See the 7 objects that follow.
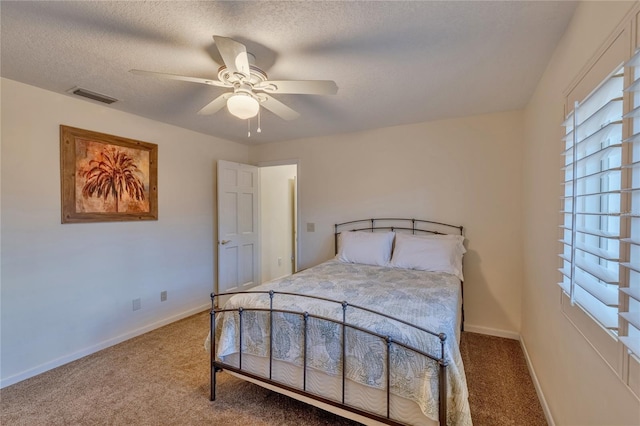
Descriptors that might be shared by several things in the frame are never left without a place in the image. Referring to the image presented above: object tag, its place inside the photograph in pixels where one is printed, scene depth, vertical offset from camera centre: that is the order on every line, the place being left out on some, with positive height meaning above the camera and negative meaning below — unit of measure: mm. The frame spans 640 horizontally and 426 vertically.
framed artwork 2592 +298
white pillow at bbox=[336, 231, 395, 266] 3207 -458
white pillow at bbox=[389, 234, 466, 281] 2861 -466
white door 3836 -268
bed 1454 -797
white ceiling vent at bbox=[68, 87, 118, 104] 2453 +993
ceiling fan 1671 +775
